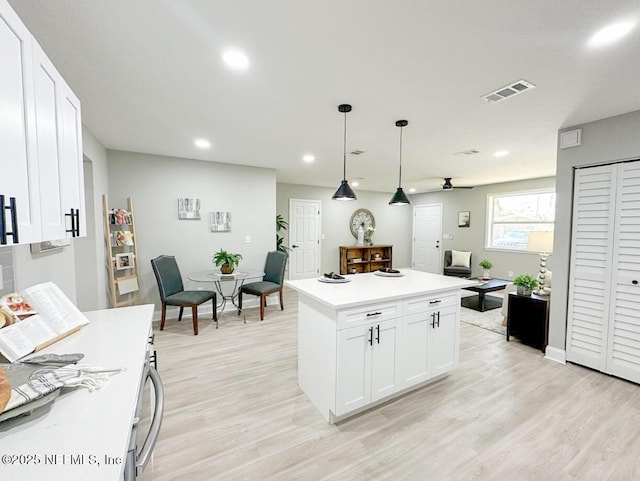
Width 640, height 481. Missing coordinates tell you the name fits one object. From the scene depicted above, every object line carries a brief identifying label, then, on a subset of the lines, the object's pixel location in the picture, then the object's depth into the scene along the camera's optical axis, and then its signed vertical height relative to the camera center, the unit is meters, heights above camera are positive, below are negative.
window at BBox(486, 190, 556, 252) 5.88 +0.27
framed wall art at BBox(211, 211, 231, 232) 4.52 +0.06
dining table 3.88 -0.75
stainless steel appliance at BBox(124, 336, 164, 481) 0.84 -0.70
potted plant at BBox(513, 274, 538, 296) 3.49 -0.70
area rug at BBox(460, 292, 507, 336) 4.00 -1.43
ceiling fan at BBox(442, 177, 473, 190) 4.82 +0.72
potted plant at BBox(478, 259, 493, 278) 5.69 -0.81
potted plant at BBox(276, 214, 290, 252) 6.18 -0.06
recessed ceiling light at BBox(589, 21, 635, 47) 1.47 +1.07
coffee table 4.78 -1.37
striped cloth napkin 0.84 -0.54
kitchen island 2.01 -0.90
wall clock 7.77 +0.18
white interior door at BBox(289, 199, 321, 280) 6.88 -0.31
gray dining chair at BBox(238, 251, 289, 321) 4.29 -0.94
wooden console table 7.47 -0.86
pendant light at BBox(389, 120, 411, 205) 3.19 +0.32
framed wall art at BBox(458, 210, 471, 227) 7.21 +0.26
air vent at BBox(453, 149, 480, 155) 3.85 +1.07
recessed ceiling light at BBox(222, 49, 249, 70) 1.73 +1.07
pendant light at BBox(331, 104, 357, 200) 2.89 +0.34
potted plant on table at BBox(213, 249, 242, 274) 4.03 -0.54
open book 1.17 -0.47
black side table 3.26 -1.11
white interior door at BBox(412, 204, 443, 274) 8.00 -0.30
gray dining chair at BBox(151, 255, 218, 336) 3.63 -0.93
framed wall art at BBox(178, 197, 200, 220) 4.28 +0.25
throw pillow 6.96 -0.77
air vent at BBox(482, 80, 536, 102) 2.07 +1.07
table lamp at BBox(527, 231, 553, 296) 3.49 -0.21
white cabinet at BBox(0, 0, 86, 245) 0.92 +0.31
